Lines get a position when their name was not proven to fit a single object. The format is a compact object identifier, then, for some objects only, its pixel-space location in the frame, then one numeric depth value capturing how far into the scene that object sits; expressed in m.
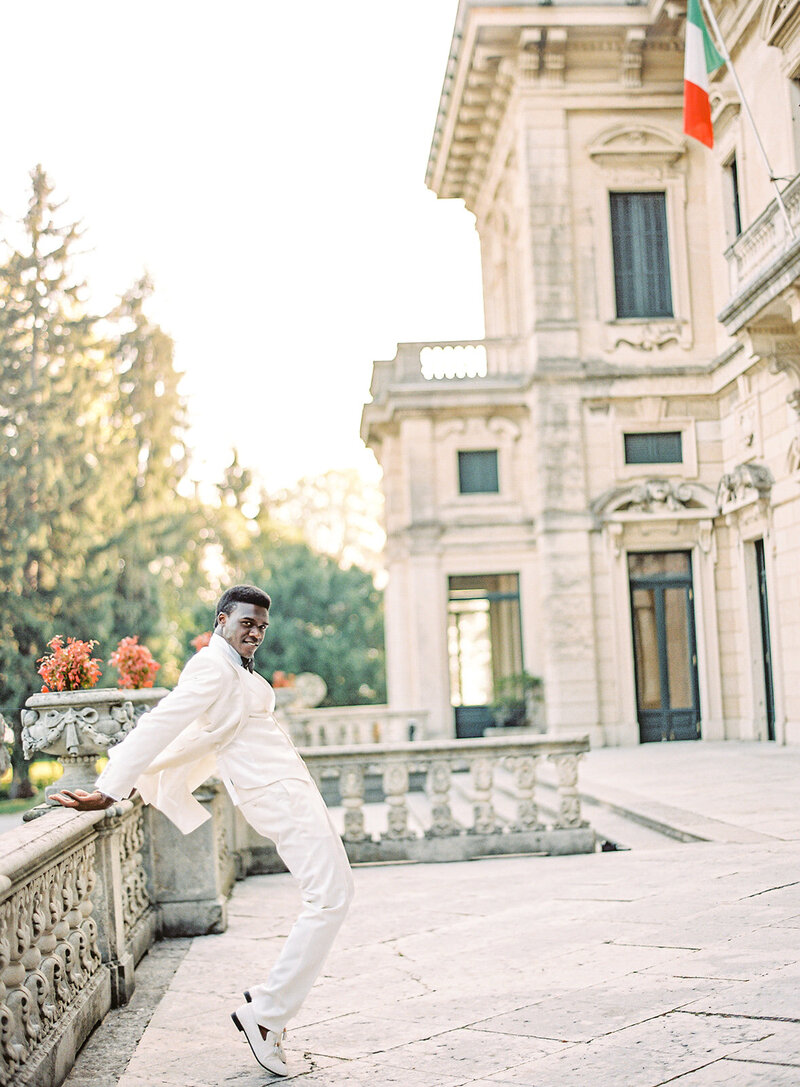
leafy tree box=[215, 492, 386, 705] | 36.53
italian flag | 16.39
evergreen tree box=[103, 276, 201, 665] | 29.98
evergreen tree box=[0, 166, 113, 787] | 28.12
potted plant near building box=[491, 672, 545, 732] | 22.03
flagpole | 13.79
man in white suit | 4.28
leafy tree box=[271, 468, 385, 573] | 49.22
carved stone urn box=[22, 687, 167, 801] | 6.19
